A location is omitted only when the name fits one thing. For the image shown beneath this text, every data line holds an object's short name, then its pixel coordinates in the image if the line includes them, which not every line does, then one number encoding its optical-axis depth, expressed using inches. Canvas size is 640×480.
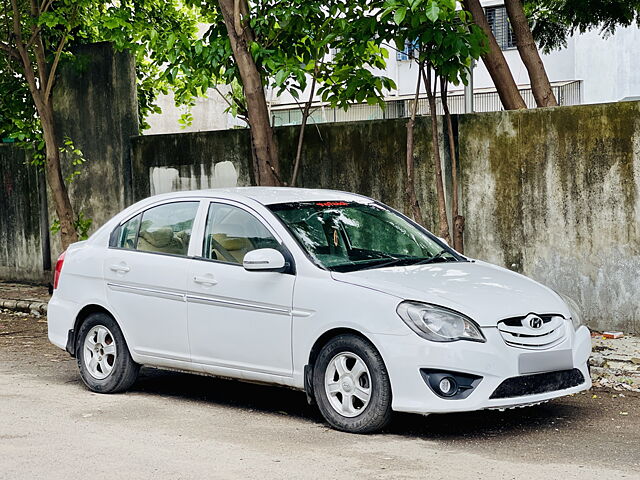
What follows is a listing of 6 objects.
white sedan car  278.2
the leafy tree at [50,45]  567.2
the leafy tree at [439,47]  402.6
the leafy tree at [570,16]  534.9
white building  1214.9
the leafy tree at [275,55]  471.8
